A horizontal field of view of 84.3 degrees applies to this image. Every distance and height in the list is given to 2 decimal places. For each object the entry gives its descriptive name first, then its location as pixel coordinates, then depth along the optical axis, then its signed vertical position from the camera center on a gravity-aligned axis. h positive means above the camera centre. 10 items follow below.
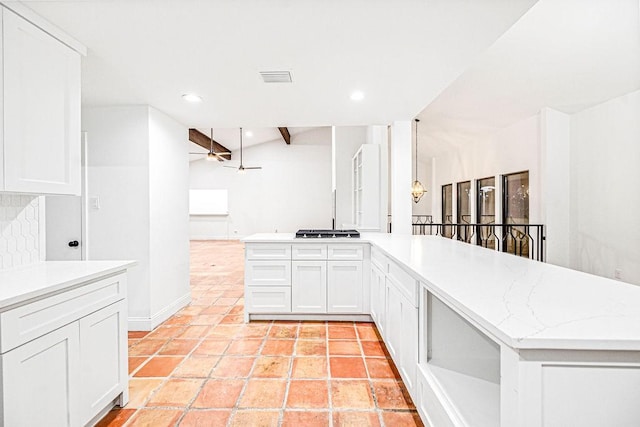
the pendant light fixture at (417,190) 7.72 +0.45
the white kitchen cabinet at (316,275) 3.56 -0.65
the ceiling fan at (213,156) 8.86 +1.40
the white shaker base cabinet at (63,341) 1.30 -0.57
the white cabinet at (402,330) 1.85 -0.72
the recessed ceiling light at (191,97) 3.06 +1.00
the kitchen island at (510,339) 0.90 -0.40
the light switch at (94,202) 3.35 +0.09
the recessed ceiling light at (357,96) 3.04 +1.01
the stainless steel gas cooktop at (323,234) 3.70 -0.25
